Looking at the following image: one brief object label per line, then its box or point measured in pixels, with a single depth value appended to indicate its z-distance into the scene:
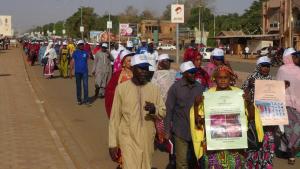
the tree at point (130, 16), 124.54
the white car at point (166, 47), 98.61
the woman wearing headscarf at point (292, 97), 8.04
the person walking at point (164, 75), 8.69
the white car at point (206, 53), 52.16
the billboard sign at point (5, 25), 83.19
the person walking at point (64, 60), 24.98
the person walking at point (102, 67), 15.99
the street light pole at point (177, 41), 19.87
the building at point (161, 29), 118.19
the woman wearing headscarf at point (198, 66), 7.53
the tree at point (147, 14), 137.75
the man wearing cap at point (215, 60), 7.80
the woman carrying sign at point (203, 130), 5.09
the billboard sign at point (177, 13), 17.88
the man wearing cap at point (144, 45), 14.72
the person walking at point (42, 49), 35.84
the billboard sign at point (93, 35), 74.82
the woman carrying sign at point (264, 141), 6.38
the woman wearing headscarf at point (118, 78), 7.26
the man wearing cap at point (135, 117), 5.09
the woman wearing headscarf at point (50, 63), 25.67
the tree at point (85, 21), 103.38
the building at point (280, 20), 61.81
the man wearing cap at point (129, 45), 15.48
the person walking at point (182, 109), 6.16
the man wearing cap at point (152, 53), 12.20
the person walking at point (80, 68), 15.18
